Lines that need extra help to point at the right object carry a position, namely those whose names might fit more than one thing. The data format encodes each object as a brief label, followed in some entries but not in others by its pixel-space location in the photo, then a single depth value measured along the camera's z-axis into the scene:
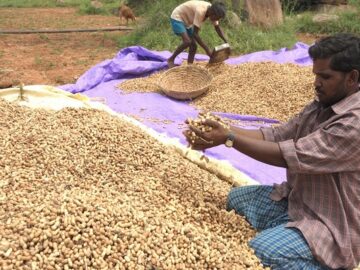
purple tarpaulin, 3.52
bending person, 5.92
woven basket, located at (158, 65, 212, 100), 5.07
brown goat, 11.74
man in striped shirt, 1.84
